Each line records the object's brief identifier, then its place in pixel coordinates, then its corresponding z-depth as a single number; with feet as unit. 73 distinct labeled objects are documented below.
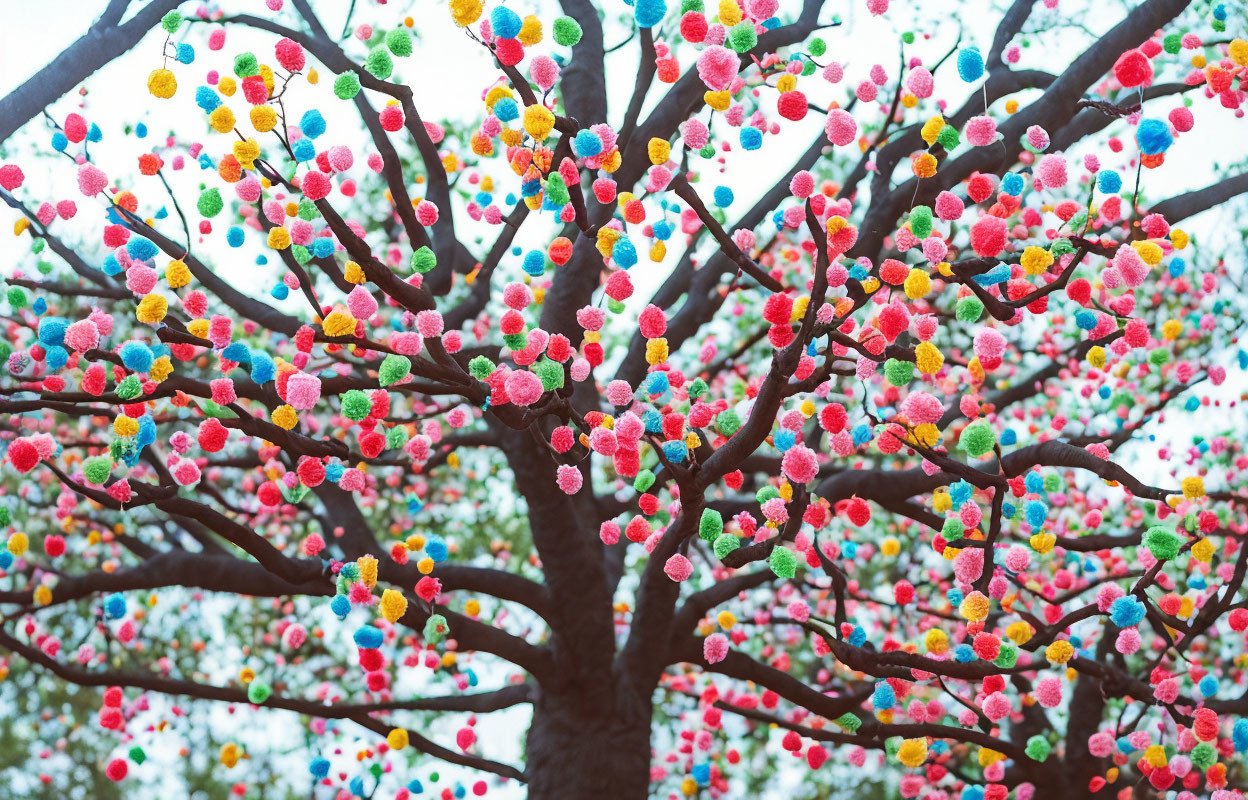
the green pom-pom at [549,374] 13.24
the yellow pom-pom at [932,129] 14.18
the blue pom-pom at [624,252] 13.50
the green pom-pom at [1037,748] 19.26
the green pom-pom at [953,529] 14.94
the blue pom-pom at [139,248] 13.84
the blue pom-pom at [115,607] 21.18
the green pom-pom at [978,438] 12.75
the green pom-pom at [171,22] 14.25
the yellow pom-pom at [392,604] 14.99
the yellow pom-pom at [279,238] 13.33
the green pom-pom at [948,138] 13.70
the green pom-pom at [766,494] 14.83
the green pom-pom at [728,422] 15.96
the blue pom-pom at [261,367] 14.01
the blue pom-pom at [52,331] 13.05
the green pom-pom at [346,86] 13.19
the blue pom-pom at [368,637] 16.40
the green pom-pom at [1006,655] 14.15
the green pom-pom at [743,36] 13.08
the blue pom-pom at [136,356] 12.73
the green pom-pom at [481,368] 13.19
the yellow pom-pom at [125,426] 13.25
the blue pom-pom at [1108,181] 12.96
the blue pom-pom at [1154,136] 11.62
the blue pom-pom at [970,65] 12.98
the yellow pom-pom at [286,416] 13.52
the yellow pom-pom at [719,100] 13.94
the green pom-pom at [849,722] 17.62
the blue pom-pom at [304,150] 12.75
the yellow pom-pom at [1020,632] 14.94
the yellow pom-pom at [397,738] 18.59
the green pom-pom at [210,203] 13.38
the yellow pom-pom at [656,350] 13.84
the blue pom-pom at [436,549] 17.13
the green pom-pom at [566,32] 12.96
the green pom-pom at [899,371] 12.01
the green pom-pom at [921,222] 13.53
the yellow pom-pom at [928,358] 12.09
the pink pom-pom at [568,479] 14.87
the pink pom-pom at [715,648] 16.90
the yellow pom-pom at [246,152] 12.09
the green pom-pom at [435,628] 16.07
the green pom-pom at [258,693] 18.45
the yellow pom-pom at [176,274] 13.53
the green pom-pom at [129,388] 12.69
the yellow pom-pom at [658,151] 13.92
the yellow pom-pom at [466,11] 12.05
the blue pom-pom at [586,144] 13.21
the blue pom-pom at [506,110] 13.37
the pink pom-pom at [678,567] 14.52
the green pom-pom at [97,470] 13.23
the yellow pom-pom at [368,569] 15.11
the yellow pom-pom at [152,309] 12.44
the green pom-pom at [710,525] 14.03
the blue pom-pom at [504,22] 11.93
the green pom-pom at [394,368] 12.79
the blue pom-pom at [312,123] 13.26
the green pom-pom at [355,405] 13.07
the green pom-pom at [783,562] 13.05
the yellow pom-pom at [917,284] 12.22
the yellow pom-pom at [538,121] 12.18
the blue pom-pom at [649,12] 13.04
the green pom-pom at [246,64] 12.86
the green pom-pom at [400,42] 13.50
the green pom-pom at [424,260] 14.67
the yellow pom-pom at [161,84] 13.06
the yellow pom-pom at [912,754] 16.62
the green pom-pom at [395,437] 17.63
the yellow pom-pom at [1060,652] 14.06
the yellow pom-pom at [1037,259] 12.37
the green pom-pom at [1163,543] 13.26
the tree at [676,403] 13.08
